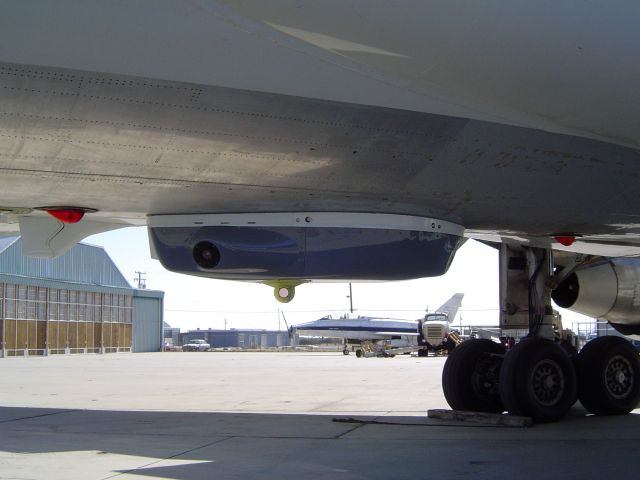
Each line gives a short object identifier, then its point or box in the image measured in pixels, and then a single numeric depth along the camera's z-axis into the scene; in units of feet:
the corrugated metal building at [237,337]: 379.14
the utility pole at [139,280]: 237.45
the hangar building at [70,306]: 145.89
